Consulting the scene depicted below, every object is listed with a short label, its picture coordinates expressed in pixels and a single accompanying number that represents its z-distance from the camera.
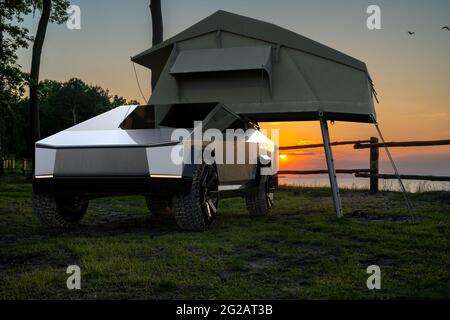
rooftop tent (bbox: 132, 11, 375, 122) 9.22
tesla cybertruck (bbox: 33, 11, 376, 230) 6.75
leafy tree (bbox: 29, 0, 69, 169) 22.28
